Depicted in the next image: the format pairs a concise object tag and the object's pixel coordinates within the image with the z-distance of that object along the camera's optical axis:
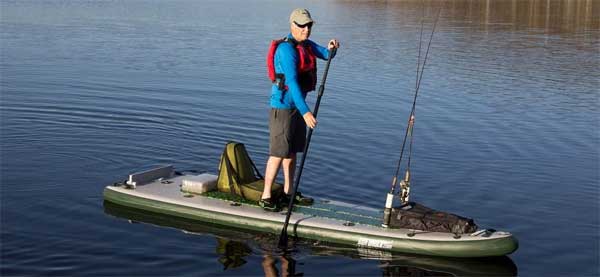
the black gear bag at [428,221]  7.95
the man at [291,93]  8.02
